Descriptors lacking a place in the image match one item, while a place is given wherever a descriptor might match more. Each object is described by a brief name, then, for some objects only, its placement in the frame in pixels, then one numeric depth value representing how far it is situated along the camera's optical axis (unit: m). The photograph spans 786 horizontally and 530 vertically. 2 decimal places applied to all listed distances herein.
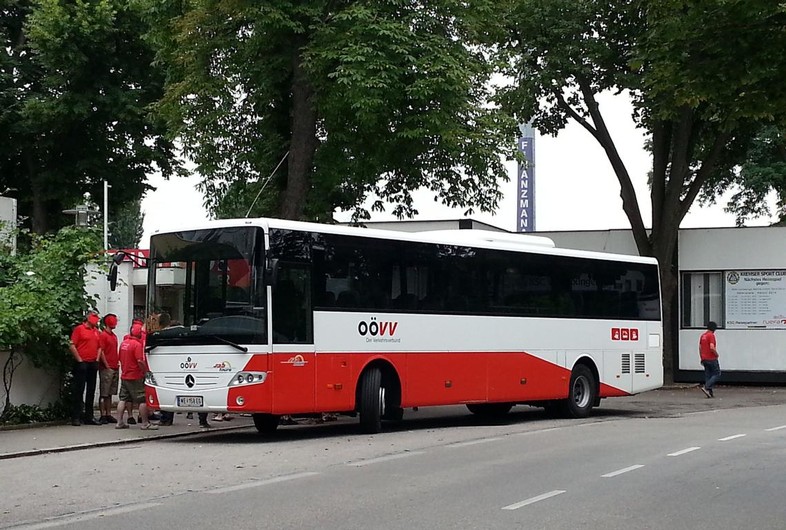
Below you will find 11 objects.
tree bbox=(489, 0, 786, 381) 31.27
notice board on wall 33.94
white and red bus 17.06
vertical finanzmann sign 54.44
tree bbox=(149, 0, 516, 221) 23.05
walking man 28.61
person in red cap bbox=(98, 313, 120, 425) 19.84
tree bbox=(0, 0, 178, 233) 33.03
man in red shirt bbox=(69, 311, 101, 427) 19.39
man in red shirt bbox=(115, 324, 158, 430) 18.92
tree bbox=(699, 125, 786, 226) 44.62
